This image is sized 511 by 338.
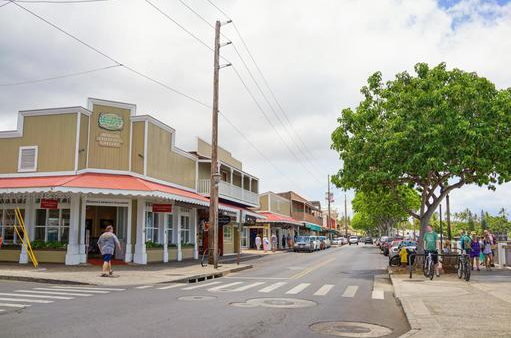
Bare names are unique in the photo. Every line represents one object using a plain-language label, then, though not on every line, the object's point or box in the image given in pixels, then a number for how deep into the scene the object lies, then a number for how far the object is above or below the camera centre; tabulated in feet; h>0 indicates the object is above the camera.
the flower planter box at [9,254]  71.38 -2.98
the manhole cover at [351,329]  24.74 -5.12
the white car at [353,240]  272.39 -3.61
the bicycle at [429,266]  53.36 -3.72
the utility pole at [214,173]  72.43 +9.22
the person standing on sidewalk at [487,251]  69.00 -2.52
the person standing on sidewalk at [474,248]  67.10 -2.04
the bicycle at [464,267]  51.72 -3.74
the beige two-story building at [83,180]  69.21 +8.02
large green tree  58.49 +12.47
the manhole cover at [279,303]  33.71 -5.00
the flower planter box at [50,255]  69.10 -2.99
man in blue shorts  53.11 -1.37
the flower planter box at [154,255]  76.33 -3.35
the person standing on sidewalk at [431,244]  54.90 -1.20
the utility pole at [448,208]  99.00 +5.27
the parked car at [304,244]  148.46 -3.18
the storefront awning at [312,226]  211.20 +3.37
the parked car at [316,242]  154.67 -2.85
